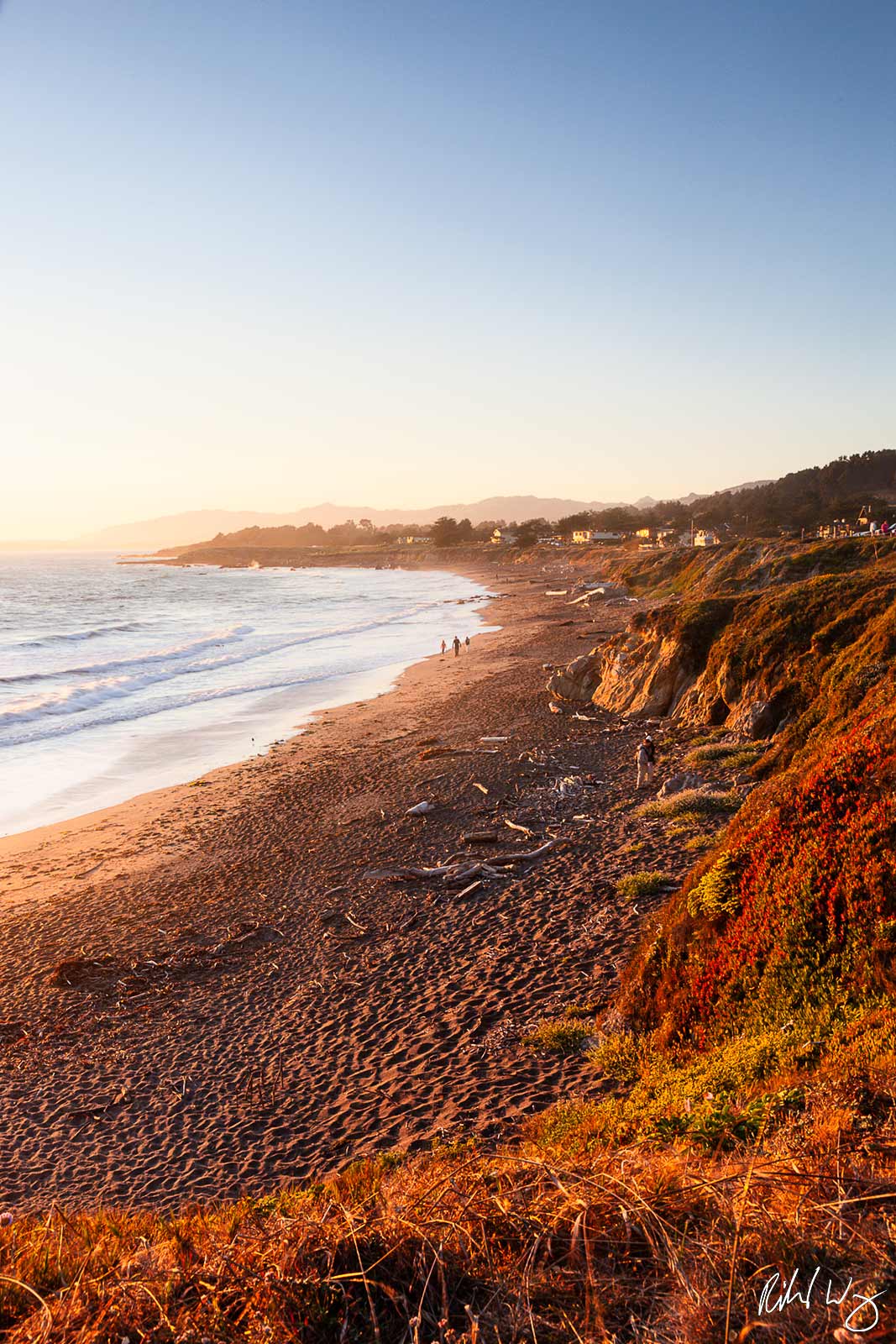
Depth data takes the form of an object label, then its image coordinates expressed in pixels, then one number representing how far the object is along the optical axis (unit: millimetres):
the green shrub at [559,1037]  7824
